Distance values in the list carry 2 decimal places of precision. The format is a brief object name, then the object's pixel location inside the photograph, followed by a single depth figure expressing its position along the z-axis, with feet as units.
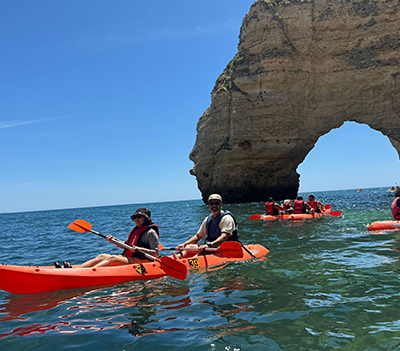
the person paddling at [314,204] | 55.01
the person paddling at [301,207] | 52.90
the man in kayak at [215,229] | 23.18
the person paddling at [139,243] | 20.56
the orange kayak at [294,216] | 51.21
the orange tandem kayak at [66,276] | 17.62
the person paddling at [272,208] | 55.24
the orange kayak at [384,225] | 34.65
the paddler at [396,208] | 35.06
